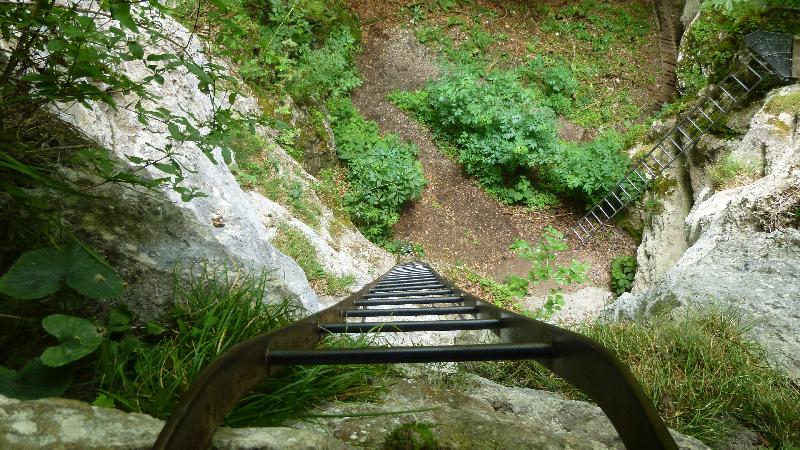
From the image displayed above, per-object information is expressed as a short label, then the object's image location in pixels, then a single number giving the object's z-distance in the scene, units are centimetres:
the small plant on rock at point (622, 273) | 887
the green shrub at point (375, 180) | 888
